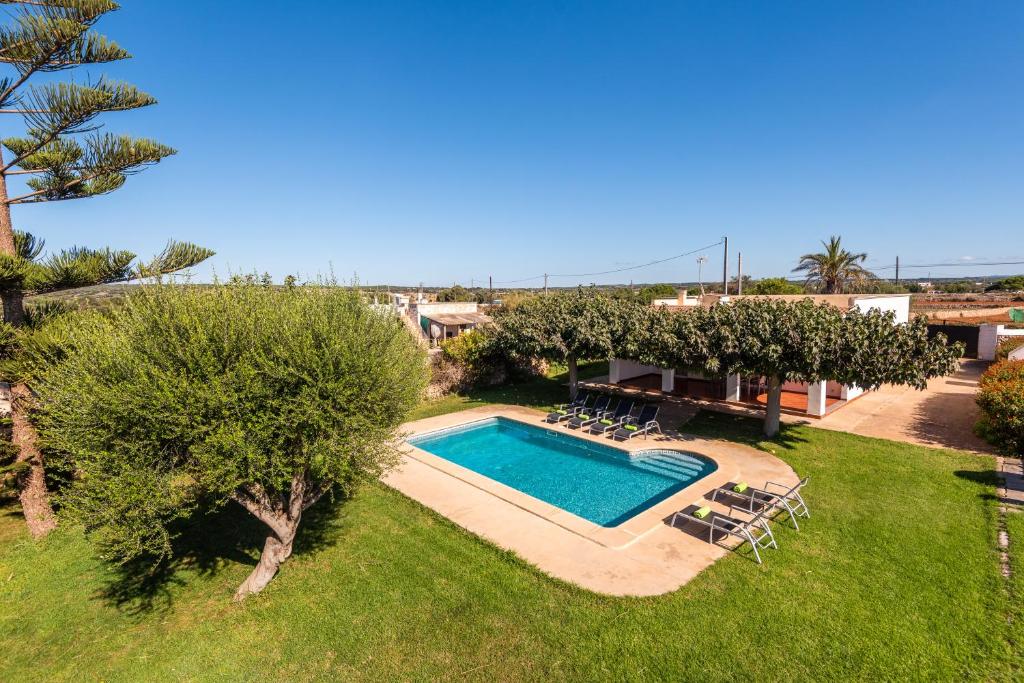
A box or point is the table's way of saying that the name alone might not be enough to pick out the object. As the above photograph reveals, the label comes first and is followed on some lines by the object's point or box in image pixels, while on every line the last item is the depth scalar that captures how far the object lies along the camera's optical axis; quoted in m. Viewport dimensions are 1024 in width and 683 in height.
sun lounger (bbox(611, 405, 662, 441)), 15.22
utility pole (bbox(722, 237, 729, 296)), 32.81
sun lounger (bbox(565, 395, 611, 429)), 16.83
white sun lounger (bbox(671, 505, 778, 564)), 8.55
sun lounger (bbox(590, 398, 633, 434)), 15.92
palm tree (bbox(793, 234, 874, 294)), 33.31
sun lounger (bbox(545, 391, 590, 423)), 17.42
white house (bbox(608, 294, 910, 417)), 16.95
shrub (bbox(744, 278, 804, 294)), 50.84
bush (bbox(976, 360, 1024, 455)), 12.22
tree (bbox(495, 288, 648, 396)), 17.78
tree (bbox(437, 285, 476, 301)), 85.35
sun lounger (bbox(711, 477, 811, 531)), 9.59
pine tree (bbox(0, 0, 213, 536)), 7.73
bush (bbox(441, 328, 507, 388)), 22.38
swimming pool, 11.82
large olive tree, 5.94
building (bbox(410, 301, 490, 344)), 35.13
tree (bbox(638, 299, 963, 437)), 11.87
